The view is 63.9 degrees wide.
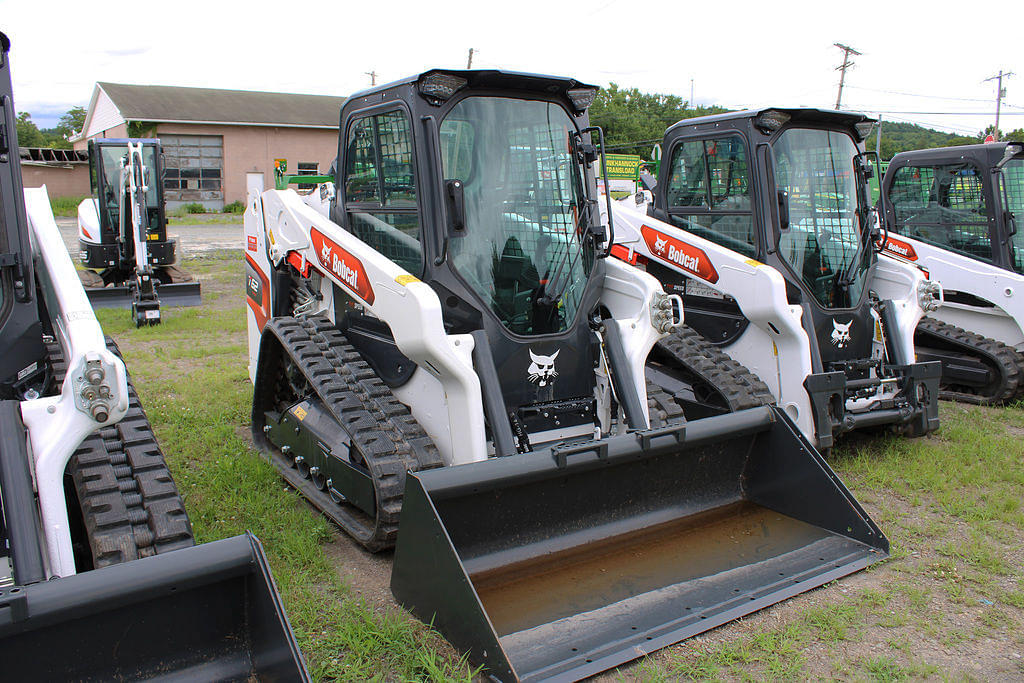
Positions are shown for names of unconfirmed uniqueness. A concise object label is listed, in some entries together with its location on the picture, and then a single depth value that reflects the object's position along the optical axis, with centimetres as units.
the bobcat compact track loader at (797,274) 559
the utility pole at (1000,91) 3950
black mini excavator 1127
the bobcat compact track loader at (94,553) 240
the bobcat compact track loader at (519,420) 343
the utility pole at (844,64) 3556
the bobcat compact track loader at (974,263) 740
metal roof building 3331
